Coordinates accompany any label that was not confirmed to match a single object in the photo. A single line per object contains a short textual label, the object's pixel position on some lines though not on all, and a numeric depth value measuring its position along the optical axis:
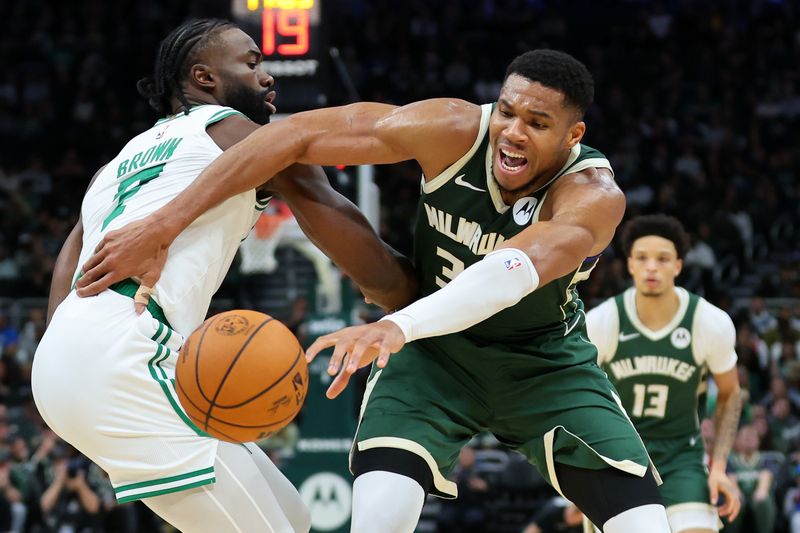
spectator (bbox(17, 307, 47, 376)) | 12.34
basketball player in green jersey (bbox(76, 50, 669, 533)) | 3.59
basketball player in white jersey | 3.37
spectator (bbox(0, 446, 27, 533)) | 10.09
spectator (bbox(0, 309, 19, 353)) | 12.55
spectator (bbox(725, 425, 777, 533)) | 9.45
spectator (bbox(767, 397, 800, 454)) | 10.67
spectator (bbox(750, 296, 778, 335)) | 12.48
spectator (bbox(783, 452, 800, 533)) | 9.48
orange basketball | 3.11
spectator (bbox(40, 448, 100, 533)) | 10.13
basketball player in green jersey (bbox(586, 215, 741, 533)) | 5.82
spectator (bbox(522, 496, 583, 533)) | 8.27
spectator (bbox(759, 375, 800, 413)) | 11.26
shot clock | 8.52
